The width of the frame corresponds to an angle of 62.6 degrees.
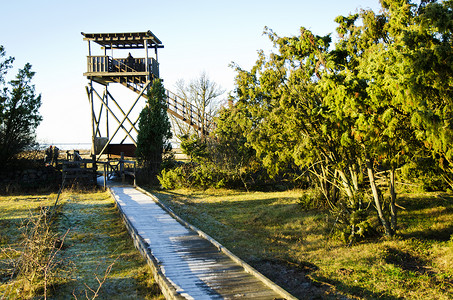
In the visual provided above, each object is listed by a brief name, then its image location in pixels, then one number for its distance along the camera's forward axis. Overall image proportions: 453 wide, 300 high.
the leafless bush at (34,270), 7.73
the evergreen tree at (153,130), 24.08
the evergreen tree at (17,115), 23.61
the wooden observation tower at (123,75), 25.52
